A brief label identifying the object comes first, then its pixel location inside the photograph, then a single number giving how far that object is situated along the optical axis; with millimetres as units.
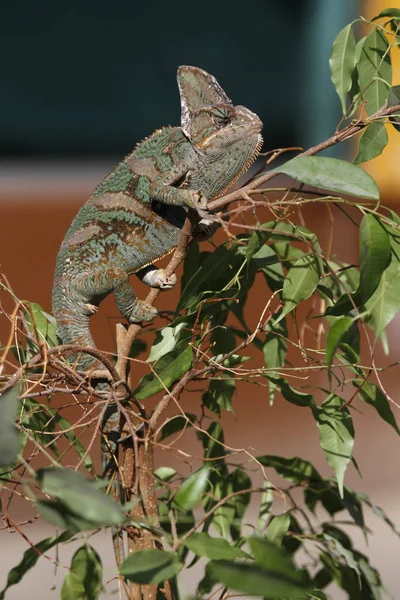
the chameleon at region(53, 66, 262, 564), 3148
